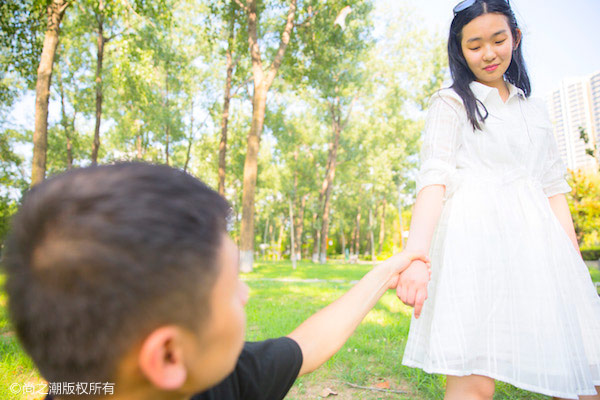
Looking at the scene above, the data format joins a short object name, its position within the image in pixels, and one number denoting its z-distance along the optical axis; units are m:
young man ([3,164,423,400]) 0.64
